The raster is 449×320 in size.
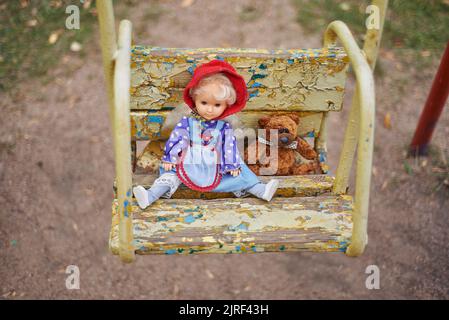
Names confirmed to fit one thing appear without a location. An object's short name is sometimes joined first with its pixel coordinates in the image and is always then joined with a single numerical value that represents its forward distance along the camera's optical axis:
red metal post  2.71
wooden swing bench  1.46
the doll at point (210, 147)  1.86
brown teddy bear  2.04
